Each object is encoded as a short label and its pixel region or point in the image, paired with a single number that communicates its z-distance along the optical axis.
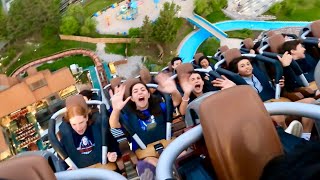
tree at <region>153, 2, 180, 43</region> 10.76
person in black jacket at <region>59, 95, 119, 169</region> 2.35
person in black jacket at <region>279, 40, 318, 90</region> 3.17
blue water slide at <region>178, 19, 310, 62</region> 11.58
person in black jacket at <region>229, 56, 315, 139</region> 3.00
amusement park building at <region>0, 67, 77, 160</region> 8.21
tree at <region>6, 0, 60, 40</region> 11.40
